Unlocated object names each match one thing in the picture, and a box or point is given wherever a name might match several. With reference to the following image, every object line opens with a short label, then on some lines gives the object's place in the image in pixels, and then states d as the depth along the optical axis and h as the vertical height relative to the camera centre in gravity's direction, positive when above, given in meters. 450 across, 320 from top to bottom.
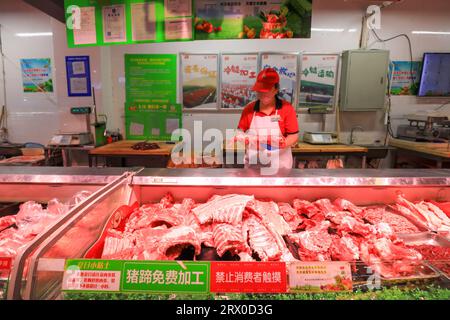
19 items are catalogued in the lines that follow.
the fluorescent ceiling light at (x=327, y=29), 5.88 +1.74
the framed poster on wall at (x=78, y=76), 5.53 +0.63
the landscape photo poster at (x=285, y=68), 5.93 +0.94
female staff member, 3.21 -0.16
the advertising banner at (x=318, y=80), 5.94 +0.69
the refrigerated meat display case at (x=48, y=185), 2.04 -0.57
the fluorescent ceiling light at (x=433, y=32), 5.93 +1.74
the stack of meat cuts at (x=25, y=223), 1.60 -0.74
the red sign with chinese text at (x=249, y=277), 1.10 -0.65
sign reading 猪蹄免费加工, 1.07 -0.64
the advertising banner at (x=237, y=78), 5.96 +0.71
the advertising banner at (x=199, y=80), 5.99 +0.65
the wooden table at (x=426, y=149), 4.67 -0.62
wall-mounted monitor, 5.91 +0.84
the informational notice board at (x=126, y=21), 2.84 +0.90
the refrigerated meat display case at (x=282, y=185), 2.08 -0.54
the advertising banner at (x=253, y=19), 2.87 +0.96
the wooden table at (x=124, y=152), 4.95 -0.76
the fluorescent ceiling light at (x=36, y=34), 5.98 +1.56
